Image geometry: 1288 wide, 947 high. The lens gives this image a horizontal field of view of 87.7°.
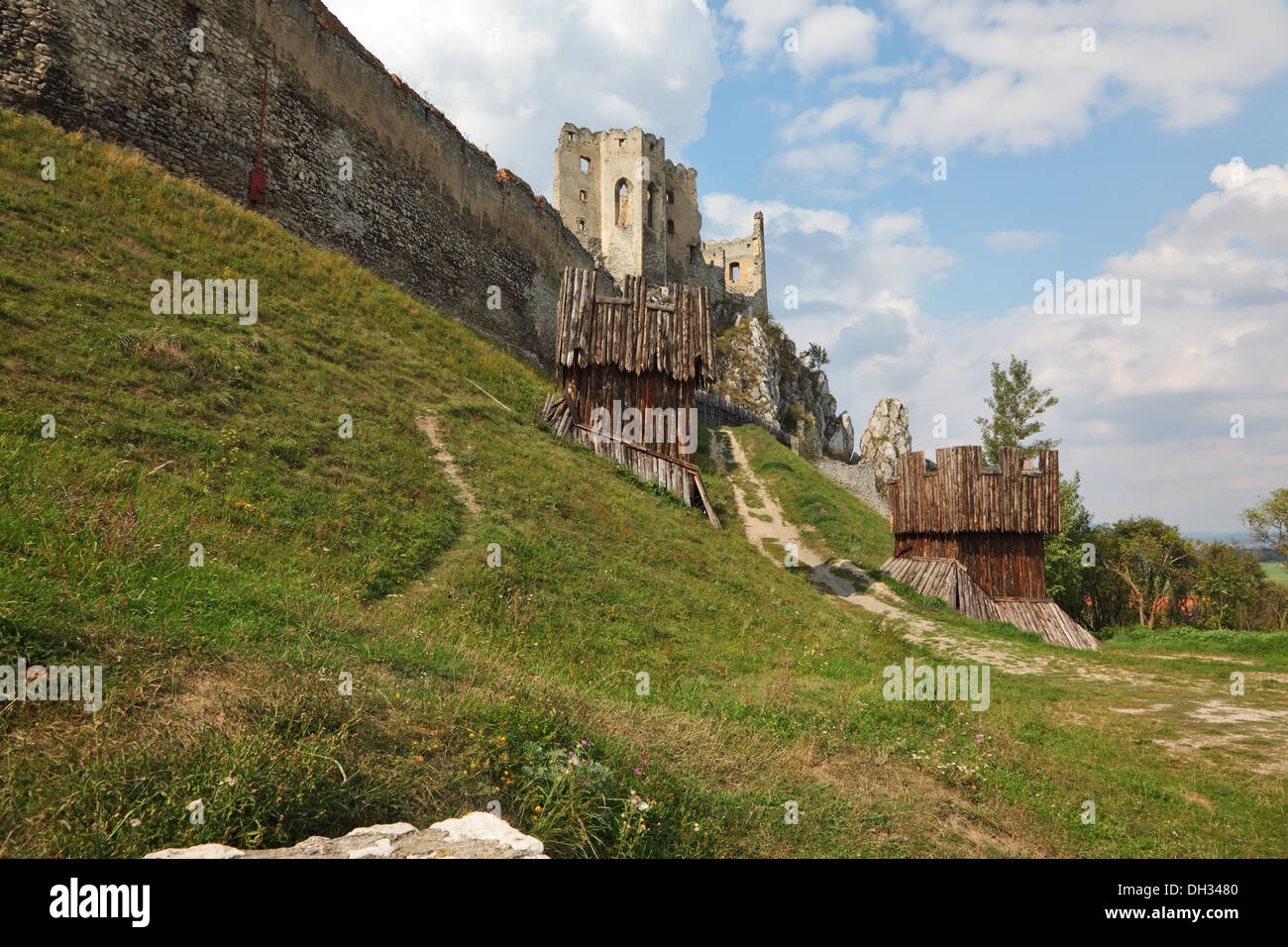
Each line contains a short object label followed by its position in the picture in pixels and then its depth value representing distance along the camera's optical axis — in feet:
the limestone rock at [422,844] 9.01
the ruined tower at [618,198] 168.66
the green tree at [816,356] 201.67
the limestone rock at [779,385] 148.46
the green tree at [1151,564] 78.23
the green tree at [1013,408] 107.04
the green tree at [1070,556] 74.79
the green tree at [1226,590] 77.46
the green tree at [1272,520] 100.99
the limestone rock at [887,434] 183.83
